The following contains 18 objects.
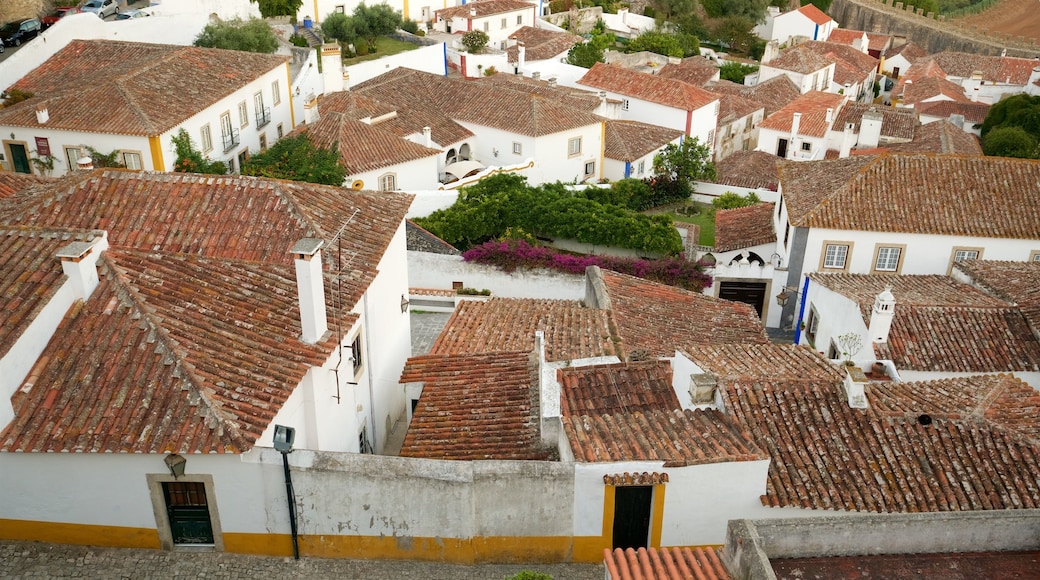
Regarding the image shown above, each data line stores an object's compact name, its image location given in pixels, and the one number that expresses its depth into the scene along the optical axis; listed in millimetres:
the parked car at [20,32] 37281
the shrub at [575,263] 24672
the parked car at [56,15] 40500
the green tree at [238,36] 40594
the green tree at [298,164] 28750
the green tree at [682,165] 37656
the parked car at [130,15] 42875
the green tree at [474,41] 59719
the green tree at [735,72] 68062
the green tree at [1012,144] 41594
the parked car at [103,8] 44219
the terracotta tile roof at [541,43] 57812
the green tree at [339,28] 53844
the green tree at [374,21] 55312
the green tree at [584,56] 59375
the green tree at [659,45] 68062
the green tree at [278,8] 54406
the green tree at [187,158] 27391
